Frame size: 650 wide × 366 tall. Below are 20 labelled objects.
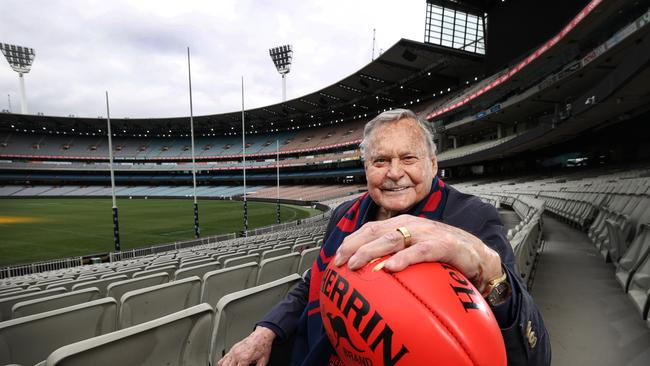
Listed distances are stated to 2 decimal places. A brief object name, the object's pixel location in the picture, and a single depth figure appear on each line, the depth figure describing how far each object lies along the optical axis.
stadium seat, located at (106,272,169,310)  3.40
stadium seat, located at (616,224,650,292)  2.98
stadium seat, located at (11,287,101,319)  2.81
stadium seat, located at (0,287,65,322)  3.05
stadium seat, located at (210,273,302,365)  1.66
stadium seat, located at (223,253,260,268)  4.53
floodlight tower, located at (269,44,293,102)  58.81
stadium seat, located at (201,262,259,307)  2.92
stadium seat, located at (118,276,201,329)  2.36
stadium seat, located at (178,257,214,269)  5.05
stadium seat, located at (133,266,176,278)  4.56
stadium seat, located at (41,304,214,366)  1.20
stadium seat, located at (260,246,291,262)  5.18
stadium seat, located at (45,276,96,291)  4.44
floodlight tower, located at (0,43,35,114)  57.88
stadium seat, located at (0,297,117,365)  1.96
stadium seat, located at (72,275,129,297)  4.12
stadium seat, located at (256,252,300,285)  3.43
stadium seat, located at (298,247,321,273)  3.95
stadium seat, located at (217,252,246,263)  5.33
